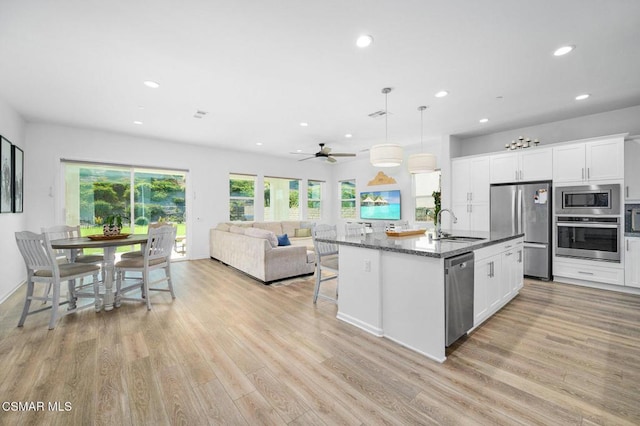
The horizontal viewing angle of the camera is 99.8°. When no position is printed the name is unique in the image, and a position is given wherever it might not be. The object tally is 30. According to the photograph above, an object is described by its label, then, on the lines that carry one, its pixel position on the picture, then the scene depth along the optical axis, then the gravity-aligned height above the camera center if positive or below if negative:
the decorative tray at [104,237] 3.18 -0.28
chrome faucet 3.11 -0.20
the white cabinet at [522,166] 4.43 +0.83
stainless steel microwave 3.81 +0.21
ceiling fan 5.80 +1.29
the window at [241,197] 7.09 +0.45
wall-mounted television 7.18 +0.25
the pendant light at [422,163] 3.54 +0.67
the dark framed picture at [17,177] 3.98 +0.57
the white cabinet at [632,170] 3.90 +0.64
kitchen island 2.13 -0.65
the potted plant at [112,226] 3.41 -0.16
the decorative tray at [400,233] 3.17 -0.23
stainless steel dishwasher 2.14 -0.69
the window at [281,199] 7.91 +0.45
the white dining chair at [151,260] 3.22 -0.59
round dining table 3.07 -0.44
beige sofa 4.25 -0.72
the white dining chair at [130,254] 3.61 -0.56
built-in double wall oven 3.82 -0.13
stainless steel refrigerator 4.39 -0.08
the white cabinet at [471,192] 5.13 +0.42
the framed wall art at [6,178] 3.53 +0.49
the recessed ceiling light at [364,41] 2.36 +1.54
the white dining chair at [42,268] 2.67 -0.56
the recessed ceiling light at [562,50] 2.52 +1.56
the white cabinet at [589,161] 3.80 +0.78
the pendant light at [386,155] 3.18 +0.70
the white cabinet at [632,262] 3.67 -0.66
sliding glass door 5.17 +0.35
